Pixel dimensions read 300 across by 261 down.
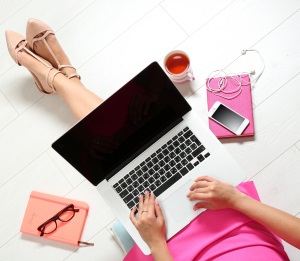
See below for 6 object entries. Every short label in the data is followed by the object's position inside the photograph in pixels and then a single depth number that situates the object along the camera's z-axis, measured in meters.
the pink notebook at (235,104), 1.28
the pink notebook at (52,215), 1.31
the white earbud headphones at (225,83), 1.30
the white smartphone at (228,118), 1.27
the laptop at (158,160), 0.98
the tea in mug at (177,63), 1.28
